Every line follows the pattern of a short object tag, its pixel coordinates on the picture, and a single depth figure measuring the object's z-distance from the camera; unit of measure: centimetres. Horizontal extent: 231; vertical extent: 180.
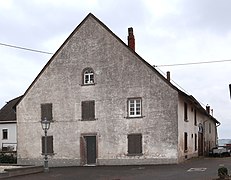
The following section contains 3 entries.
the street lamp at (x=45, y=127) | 2259
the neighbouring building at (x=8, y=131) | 4216
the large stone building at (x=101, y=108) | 2414
